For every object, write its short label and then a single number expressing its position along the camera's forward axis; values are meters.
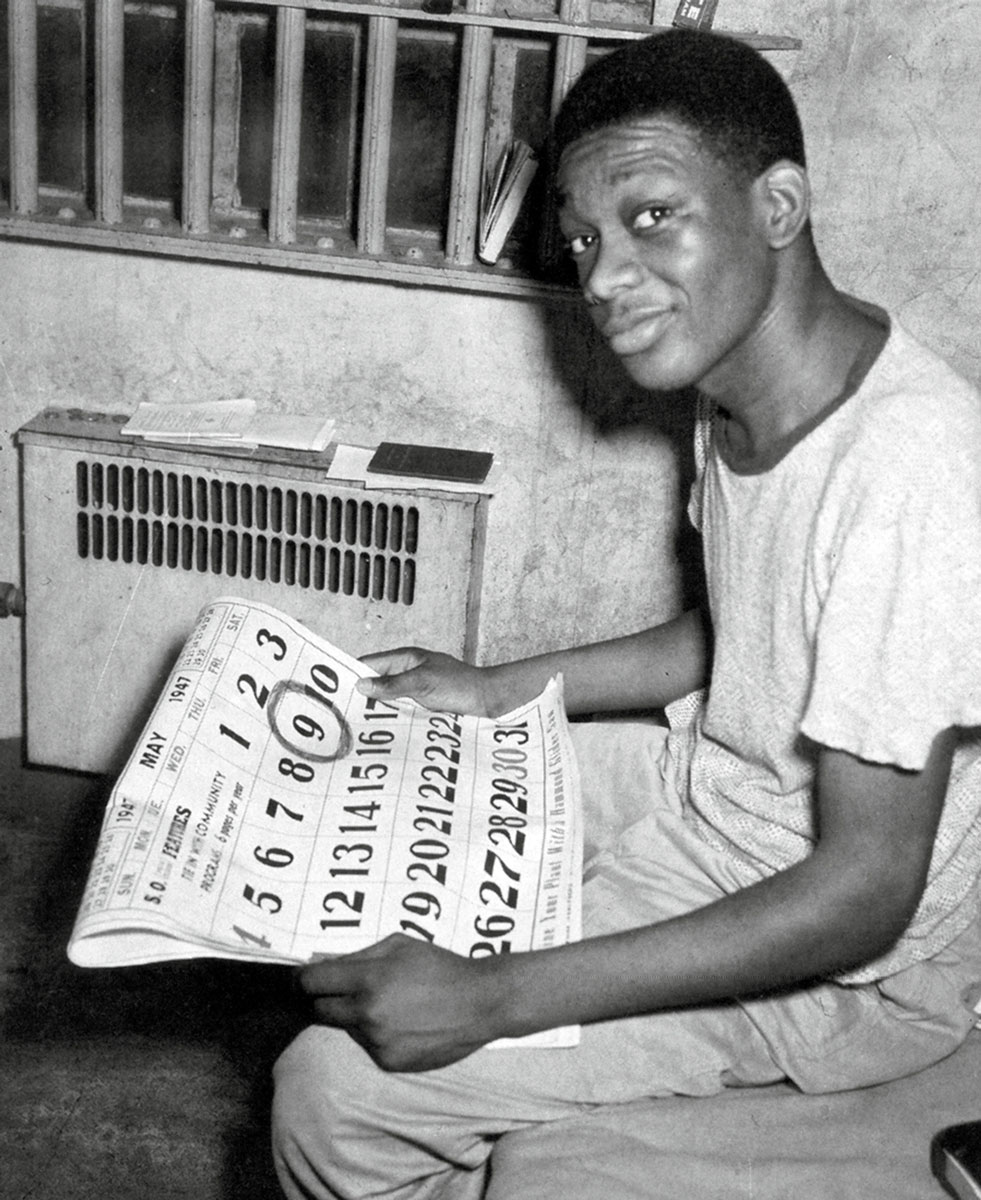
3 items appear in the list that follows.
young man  0.95
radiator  1.81
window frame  1.62
